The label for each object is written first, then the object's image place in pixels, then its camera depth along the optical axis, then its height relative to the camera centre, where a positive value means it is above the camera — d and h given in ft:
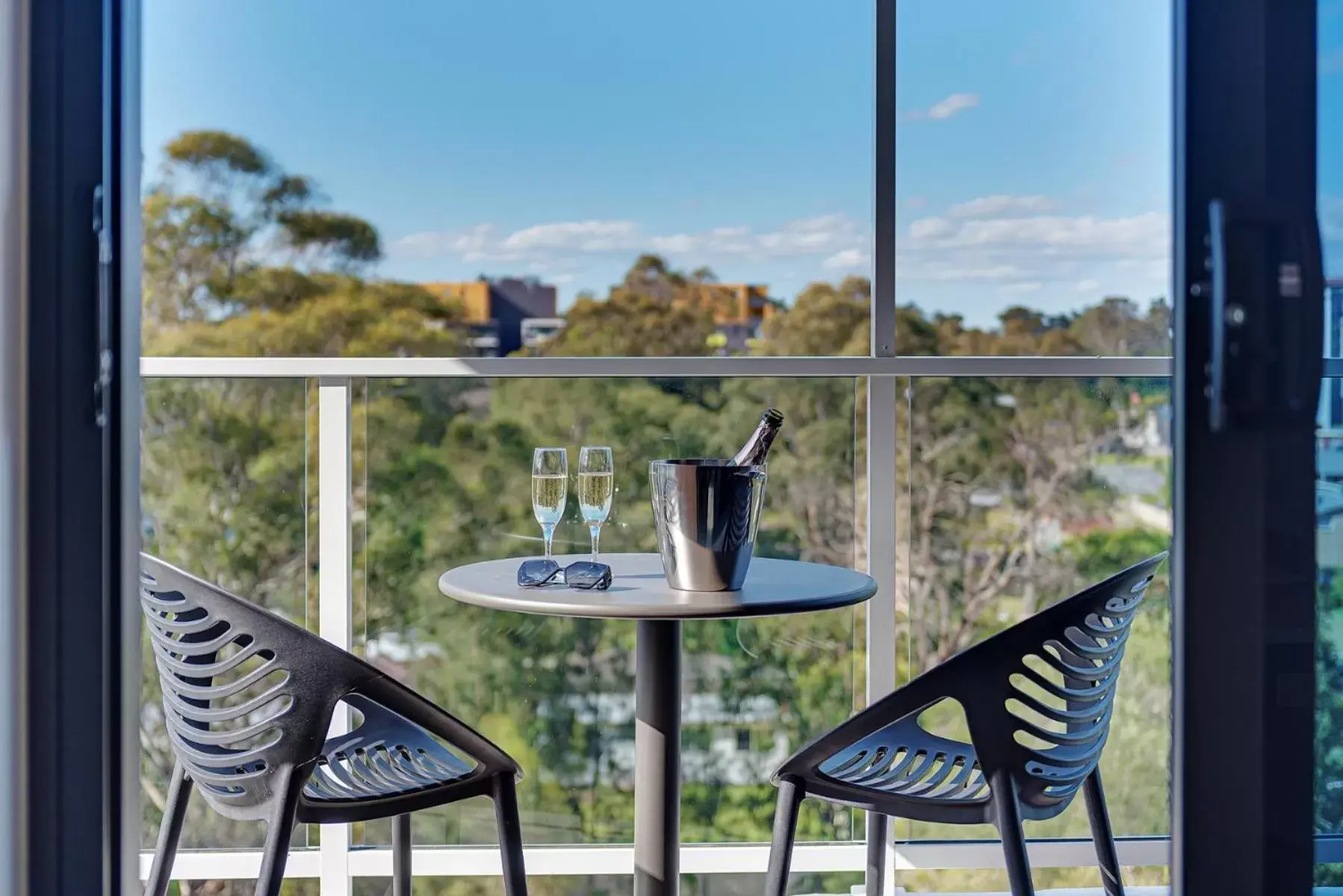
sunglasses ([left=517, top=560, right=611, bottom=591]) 5.57 -0.75
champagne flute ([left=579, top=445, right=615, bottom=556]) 6.14 -0.26
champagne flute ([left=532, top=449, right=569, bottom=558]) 6.17 -0.28
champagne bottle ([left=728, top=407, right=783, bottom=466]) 5.74 -0.01
